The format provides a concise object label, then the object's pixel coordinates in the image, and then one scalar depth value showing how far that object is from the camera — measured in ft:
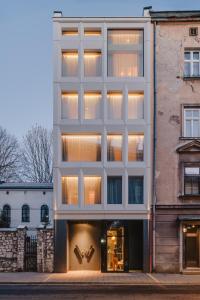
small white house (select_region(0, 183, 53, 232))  188.34
